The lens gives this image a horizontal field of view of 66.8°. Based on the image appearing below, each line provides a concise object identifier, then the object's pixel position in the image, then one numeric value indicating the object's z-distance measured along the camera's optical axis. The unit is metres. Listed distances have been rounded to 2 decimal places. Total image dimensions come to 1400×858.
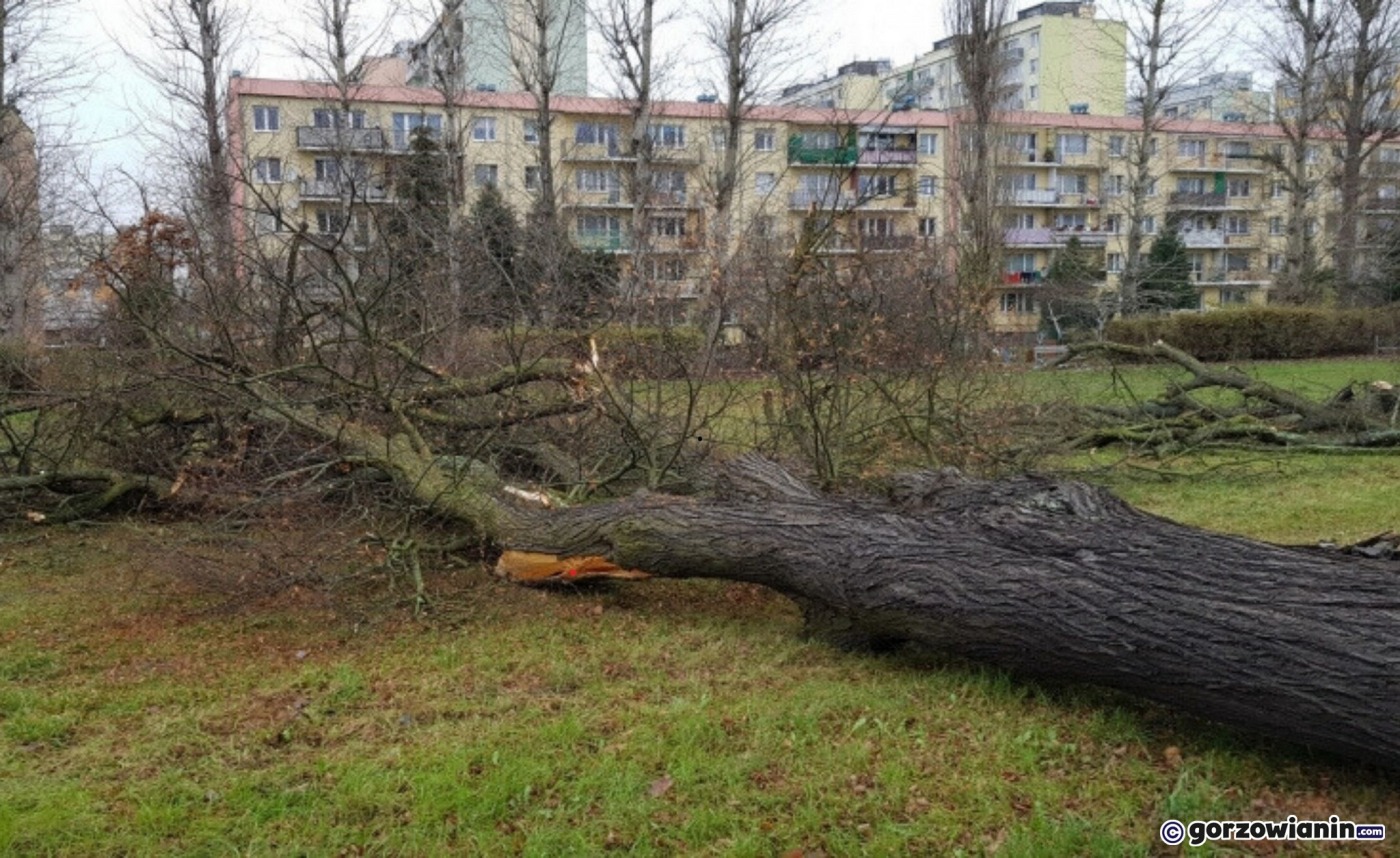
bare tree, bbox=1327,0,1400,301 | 31.72
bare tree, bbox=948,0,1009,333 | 29.55
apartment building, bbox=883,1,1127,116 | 61.66
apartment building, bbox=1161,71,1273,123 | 40.49
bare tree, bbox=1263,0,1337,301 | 32.34
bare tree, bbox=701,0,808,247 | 27.84
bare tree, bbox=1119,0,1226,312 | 34.12
